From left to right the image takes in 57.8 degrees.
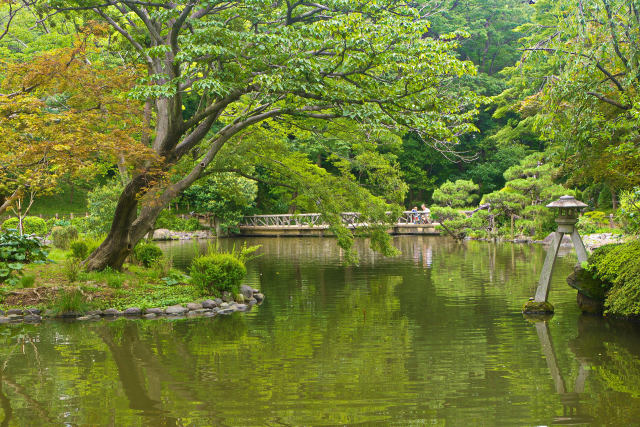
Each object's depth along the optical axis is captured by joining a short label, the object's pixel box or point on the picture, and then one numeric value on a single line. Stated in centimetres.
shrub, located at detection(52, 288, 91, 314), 1049
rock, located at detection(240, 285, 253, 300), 1225
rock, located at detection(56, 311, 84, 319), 1048
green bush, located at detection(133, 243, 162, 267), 1415
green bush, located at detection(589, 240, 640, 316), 821
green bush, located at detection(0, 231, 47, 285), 1131
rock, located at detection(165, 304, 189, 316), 1077
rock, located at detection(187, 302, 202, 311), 1104
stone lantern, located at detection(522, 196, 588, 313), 954
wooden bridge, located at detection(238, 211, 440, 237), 3404
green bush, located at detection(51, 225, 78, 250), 1886
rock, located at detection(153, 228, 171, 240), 3494
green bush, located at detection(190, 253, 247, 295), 1162
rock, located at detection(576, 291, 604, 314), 1000
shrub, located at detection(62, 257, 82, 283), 1144
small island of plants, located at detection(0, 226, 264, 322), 1062
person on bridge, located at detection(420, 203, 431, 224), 3431
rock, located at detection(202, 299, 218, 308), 1120
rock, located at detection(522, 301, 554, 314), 998
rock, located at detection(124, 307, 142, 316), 1070
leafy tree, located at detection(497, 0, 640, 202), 891
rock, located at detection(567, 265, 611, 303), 987
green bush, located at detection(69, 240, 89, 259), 1344
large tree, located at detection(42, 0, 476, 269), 932
